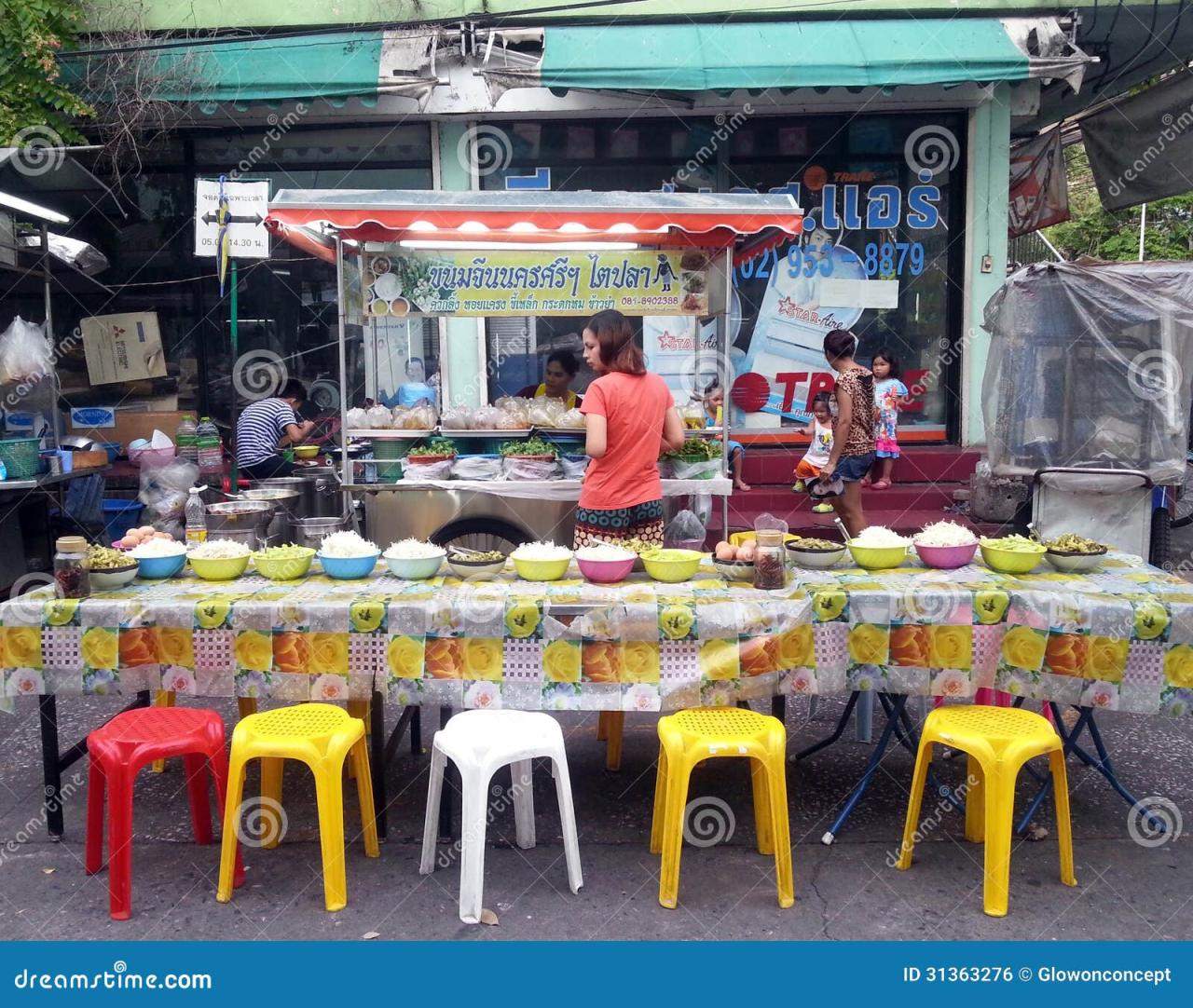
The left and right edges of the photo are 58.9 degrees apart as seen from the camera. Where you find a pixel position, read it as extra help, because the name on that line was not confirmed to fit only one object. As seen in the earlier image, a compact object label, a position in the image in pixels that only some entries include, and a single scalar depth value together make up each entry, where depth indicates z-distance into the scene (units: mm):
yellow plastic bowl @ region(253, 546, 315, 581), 4215
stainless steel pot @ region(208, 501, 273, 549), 6703
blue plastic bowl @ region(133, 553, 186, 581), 4270
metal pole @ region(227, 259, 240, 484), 8168
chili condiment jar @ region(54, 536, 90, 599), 3955
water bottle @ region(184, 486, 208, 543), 6680
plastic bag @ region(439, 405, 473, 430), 6855
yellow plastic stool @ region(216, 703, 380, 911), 3498
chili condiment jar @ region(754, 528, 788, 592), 3994
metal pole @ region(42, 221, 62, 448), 7762
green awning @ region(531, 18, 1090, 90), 8508
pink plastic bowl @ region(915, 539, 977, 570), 4289
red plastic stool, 3490
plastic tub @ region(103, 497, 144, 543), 8953
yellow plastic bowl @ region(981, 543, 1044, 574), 4188
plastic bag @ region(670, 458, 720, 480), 6625
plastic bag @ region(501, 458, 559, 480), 6602
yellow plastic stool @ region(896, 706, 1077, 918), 3465
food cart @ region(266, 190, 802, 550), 6531
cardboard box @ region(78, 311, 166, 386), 10156
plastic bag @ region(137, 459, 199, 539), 8812
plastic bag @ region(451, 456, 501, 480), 6664
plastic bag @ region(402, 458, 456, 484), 6656
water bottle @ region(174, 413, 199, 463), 8952
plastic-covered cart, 7402
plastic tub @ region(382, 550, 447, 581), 4203
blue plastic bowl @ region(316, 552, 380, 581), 4246
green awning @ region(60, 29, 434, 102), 8742
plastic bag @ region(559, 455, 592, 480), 6766
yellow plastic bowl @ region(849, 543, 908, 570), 4277
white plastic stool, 3420
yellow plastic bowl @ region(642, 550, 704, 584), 4164
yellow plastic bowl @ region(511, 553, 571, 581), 4188
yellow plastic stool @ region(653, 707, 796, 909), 3492
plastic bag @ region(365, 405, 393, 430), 6816
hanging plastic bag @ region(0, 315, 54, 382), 7703
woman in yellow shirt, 7445
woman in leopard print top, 7215
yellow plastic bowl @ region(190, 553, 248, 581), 4262
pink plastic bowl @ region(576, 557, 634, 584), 4117
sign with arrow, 7883
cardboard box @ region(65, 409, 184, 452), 10031
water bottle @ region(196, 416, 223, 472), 8914
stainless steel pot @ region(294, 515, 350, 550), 6133
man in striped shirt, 8086
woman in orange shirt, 4922
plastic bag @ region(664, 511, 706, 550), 6867
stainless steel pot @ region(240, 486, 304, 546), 7137
